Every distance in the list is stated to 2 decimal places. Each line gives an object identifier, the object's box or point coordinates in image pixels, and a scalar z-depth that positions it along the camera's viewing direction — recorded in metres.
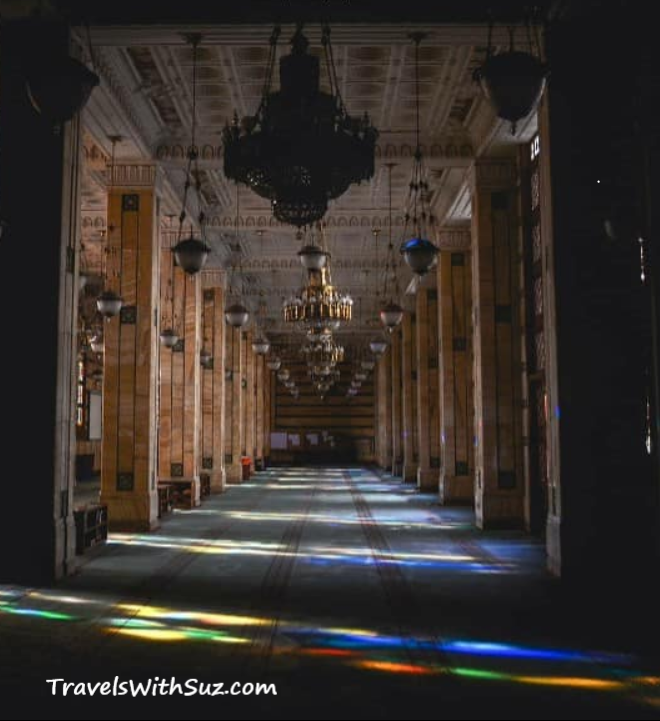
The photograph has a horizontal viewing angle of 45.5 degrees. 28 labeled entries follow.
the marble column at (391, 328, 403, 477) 27.81
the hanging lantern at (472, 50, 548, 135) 4.64
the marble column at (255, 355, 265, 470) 33.12
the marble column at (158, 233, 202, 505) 16.25
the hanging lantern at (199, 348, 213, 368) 18.83
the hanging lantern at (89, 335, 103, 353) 20.97
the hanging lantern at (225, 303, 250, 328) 14.47
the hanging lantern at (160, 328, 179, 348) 14.96
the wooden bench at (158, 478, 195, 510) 15.45
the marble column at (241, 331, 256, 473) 28.95
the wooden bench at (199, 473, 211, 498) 17.42
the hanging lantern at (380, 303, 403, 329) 14.10
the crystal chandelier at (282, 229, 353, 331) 16.03
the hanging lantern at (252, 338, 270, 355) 22.09
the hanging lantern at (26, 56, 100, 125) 4.61
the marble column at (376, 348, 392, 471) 31.94
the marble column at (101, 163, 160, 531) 11.85
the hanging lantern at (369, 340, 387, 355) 20.98
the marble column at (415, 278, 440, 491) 19.73
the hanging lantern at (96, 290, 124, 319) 10.99
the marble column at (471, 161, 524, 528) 11.67
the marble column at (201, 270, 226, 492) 19.88
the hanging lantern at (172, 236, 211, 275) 8.73
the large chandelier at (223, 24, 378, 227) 5.62
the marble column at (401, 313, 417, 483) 24.28
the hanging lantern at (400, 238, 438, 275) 8.85
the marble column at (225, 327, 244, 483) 23.86
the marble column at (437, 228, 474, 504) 15.65
